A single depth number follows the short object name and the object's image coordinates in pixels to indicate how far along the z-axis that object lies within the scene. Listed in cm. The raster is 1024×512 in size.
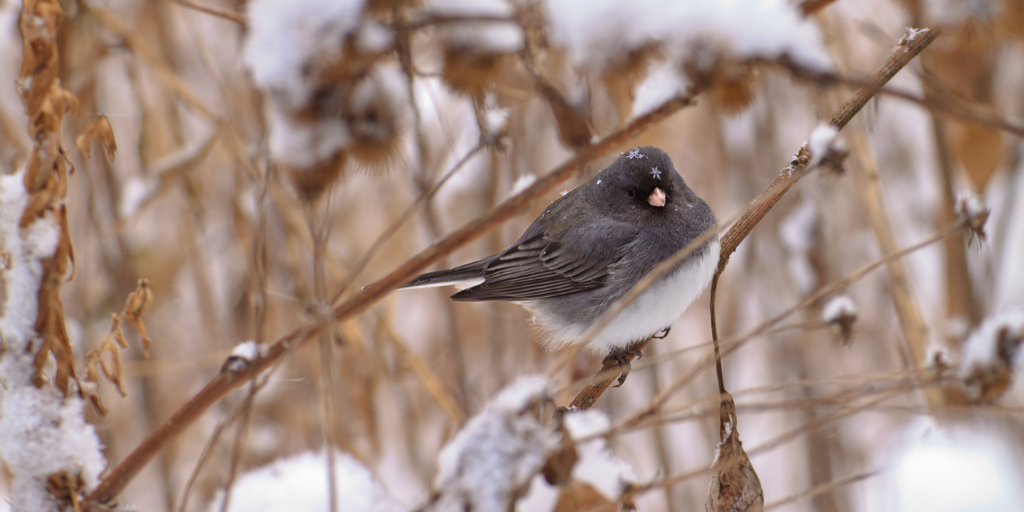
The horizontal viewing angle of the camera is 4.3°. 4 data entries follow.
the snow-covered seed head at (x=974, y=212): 513
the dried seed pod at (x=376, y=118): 482
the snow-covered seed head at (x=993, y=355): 460
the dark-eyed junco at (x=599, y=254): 524
